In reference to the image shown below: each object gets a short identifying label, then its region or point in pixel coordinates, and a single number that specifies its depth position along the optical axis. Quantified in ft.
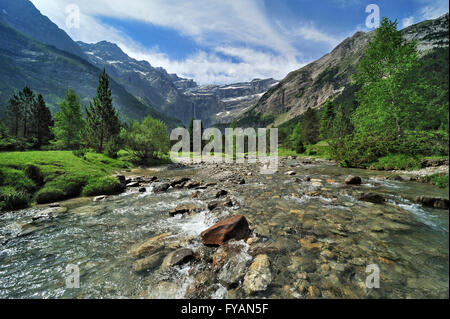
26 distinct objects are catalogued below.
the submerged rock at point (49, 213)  28.72
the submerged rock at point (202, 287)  13.86
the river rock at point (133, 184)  52.21
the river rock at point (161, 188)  47.78
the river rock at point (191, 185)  51.12
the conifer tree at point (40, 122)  170.40
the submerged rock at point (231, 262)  15.10
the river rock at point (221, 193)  39.27
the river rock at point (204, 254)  17.88
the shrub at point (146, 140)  116.98
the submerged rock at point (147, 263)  17.01
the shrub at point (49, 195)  36.68
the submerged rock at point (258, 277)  13.97
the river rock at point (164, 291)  14.01
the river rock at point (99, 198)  38.55
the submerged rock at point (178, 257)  17.21
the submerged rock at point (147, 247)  19.40
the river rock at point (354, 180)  42.42
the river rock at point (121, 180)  50.59
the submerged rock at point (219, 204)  31.46
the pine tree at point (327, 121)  213.95
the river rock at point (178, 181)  54.39
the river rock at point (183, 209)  30.34
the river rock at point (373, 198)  29.27
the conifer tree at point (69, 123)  133.90
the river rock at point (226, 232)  20.20
